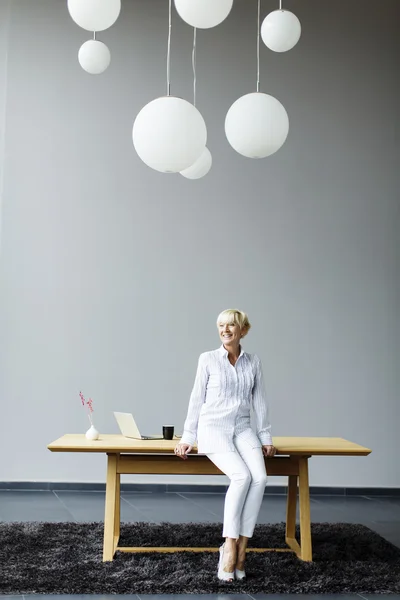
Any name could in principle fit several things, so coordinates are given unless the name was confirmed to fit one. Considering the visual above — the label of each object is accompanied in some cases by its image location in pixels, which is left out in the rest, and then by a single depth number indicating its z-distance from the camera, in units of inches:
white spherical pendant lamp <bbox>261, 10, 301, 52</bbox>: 131.6
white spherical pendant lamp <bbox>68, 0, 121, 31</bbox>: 123.3
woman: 151.9
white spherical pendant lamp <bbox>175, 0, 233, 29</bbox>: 106.0
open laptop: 170.7
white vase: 165.3
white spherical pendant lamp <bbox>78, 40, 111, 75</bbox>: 165.6
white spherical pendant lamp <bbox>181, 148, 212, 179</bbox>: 166.1
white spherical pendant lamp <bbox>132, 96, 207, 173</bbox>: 107.0
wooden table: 157.8
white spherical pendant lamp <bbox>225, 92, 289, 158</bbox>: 116.6
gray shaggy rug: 141.6
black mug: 173.2
